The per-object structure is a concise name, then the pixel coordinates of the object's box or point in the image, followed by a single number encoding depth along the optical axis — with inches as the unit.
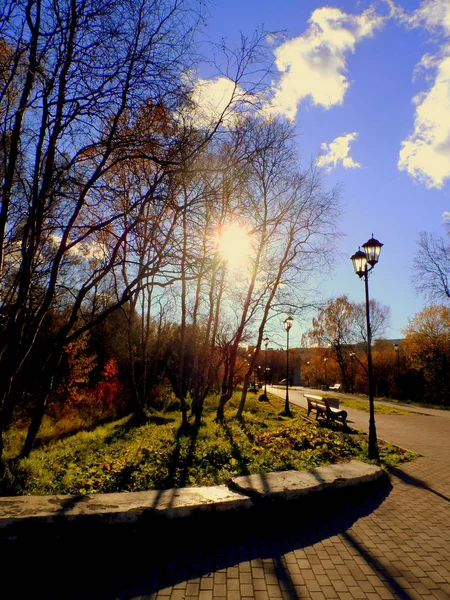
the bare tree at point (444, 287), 1036.5
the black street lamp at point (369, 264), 336.5
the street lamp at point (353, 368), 2204.0
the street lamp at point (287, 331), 733.3
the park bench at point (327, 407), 536.1
